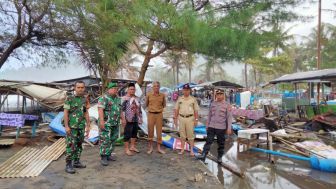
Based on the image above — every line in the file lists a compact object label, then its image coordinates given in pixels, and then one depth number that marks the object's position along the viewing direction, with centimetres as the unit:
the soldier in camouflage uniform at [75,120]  491
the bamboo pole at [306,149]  666
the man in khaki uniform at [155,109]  656
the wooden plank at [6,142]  715
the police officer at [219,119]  609
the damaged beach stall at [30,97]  780
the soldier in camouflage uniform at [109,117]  543
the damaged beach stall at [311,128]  650
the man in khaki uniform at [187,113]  648
